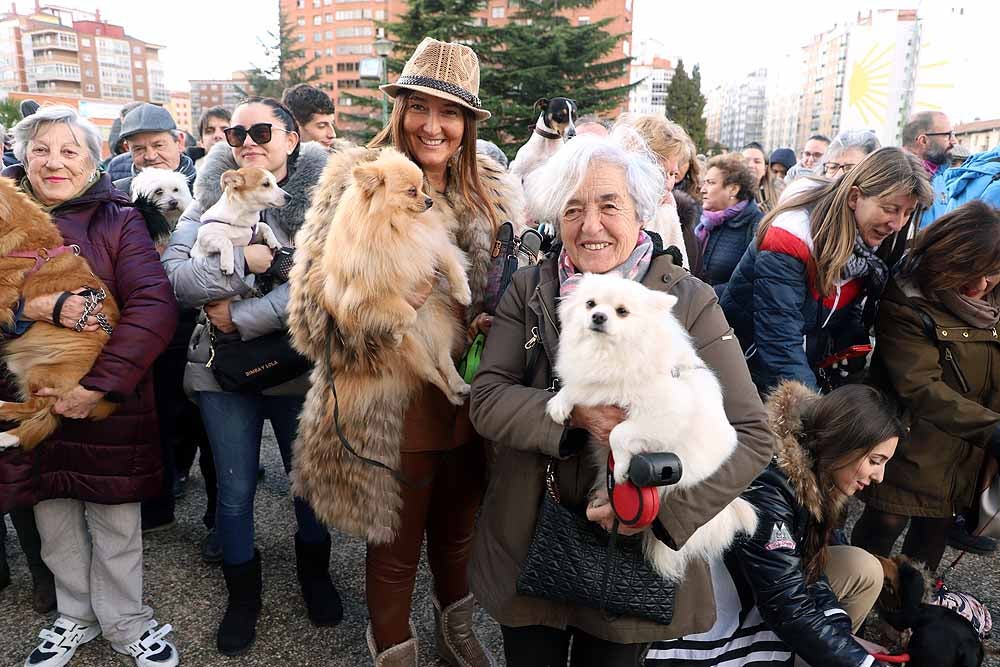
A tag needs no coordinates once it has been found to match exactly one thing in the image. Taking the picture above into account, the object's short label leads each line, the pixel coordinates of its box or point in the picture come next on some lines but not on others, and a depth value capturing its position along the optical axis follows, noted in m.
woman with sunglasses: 2.62
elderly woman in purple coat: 2.50
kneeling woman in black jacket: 2.12
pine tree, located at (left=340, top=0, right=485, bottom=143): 21.38
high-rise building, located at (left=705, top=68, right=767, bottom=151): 122.50
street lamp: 15.03
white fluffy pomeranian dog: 1.62
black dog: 2.42
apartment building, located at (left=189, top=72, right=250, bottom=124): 106.67
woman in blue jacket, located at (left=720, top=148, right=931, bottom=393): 2.91
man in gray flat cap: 4.27
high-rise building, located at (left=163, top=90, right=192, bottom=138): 95.62
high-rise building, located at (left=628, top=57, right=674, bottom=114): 82.75
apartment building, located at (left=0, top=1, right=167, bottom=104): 90.12
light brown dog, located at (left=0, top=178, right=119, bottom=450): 2.38
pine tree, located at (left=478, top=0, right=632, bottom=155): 21.56
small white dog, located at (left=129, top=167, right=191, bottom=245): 3.74
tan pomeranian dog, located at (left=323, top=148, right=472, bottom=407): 2.17
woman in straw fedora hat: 2.29
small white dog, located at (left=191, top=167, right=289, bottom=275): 2.61
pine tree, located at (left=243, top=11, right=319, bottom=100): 37.53
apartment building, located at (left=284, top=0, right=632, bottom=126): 76.75
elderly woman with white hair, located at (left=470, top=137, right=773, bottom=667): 1.72
